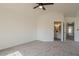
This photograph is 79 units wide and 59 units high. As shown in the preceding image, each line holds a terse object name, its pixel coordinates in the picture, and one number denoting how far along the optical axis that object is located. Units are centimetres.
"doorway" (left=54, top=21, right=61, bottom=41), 529
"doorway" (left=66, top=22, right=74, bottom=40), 529
